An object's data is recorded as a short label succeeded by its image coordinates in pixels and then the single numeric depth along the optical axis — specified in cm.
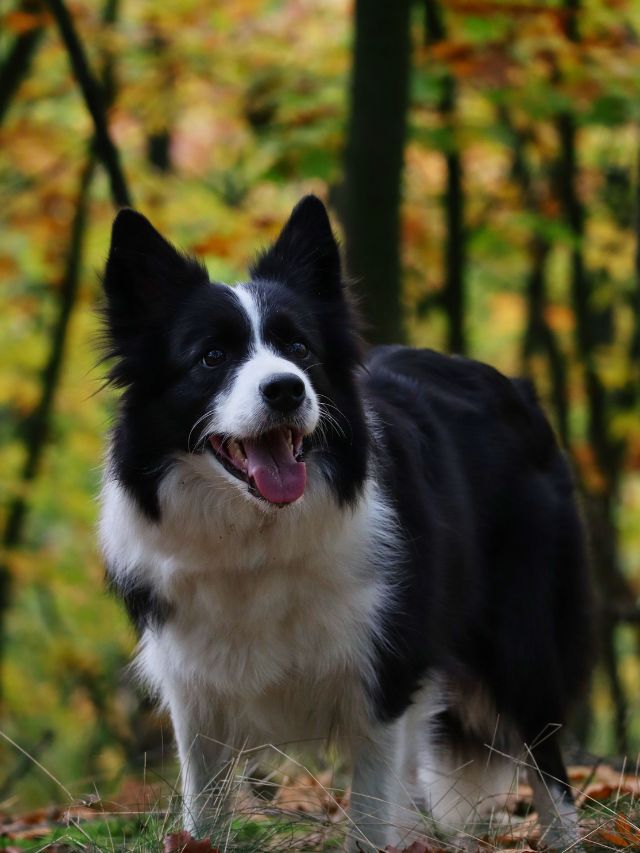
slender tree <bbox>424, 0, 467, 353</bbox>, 1661
